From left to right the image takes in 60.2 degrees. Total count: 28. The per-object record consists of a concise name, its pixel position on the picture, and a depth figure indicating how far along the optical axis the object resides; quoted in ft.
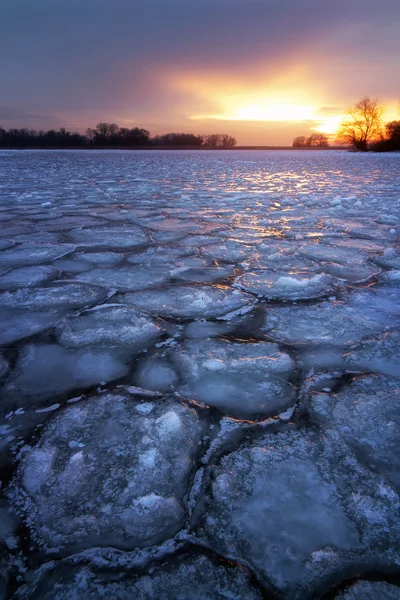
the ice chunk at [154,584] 2.15
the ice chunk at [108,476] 2.50
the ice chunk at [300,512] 2.32
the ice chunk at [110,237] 9.76
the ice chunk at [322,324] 4.94
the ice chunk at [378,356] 4.31
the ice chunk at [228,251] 8.57
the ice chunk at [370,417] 3.10
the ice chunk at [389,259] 7.92
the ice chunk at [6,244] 9.37
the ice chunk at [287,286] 6.33
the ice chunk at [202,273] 7.19
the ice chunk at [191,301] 5.72
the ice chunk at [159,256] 8.29
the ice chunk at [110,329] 4.87
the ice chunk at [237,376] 3.71
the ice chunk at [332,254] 8.35
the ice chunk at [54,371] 3.87
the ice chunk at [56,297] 5.97
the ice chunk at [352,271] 7.18
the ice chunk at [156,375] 4.01
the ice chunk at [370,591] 2.15
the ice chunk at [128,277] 6.90
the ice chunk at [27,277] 6.84
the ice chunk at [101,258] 8.20
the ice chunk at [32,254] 8.21
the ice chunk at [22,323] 5.03
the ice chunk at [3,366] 4.18
